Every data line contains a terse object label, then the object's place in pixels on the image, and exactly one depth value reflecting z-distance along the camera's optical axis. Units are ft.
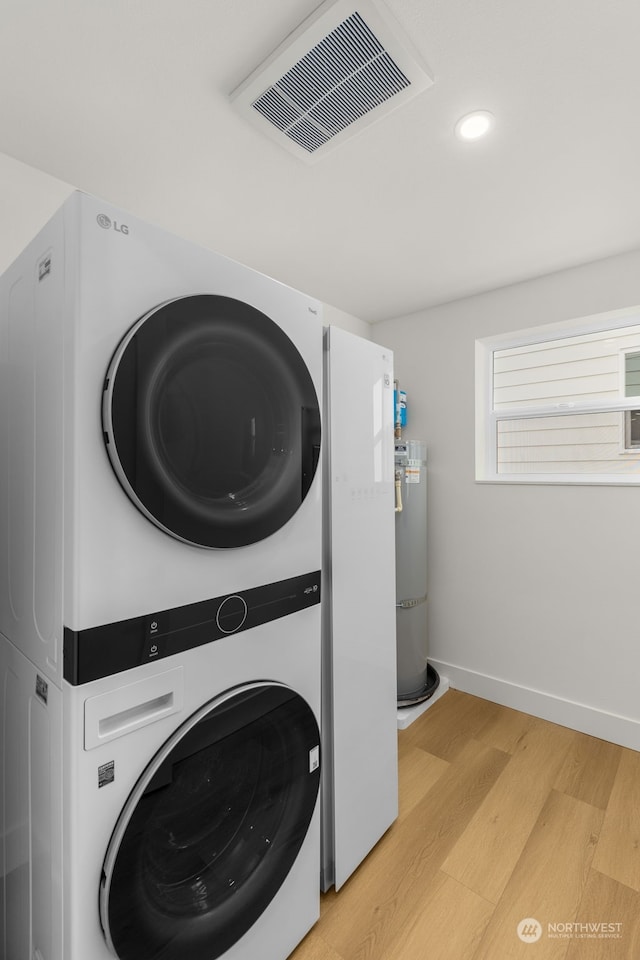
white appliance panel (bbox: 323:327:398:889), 4.58
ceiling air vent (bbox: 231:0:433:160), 3.46
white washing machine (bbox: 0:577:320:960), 2.62
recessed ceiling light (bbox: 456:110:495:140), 4.43
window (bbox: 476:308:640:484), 7.73
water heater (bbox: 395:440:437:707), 8.54
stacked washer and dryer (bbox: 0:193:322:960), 2.60
